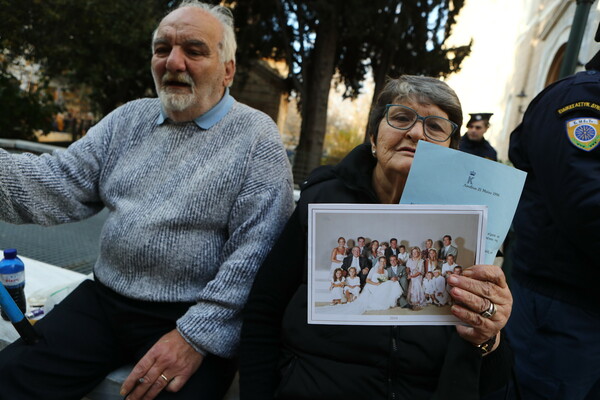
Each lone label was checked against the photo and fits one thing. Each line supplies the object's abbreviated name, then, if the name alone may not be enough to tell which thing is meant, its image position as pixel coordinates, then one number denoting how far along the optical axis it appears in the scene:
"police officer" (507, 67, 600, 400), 1.24
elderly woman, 1.16
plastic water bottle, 1.73
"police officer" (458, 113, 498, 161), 5.25
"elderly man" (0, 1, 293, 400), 1.39
